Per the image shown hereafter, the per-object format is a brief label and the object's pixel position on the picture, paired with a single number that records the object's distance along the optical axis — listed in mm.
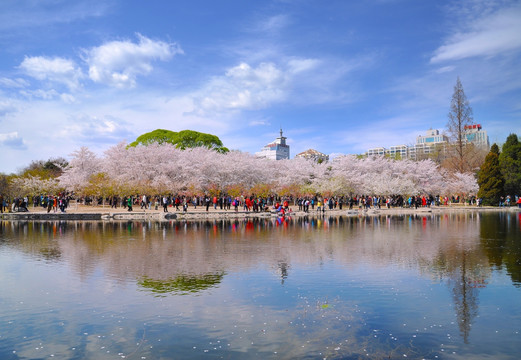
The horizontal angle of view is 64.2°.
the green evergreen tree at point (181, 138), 77812
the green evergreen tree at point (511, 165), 61031
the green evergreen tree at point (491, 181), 58594
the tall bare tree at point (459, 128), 70625
